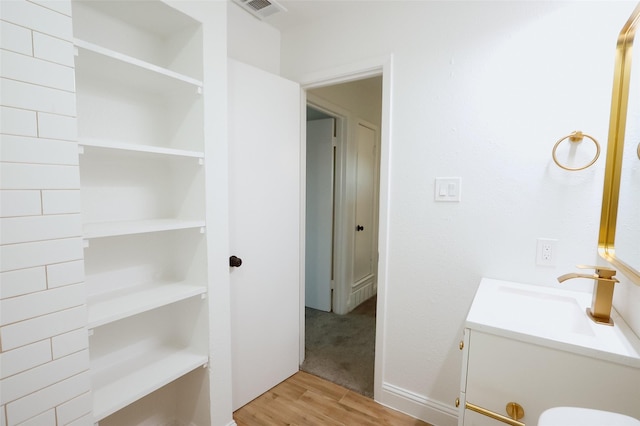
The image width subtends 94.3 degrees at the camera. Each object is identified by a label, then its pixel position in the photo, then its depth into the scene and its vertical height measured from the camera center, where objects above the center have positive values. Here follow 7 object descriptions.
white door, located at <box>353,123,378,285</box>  3.36 -0.17
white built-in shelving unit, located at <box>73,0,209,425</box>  1.22 -0.08
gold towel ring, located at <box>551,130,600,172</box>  1.22 +0.21
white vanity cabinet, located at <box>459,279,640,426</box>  0.82 -0.51
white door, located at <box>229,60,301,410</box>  1.71 -0.23
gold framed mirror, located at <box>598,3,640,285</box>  1.01 +0.09
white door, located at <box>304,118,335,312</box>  3.11 -0.25
